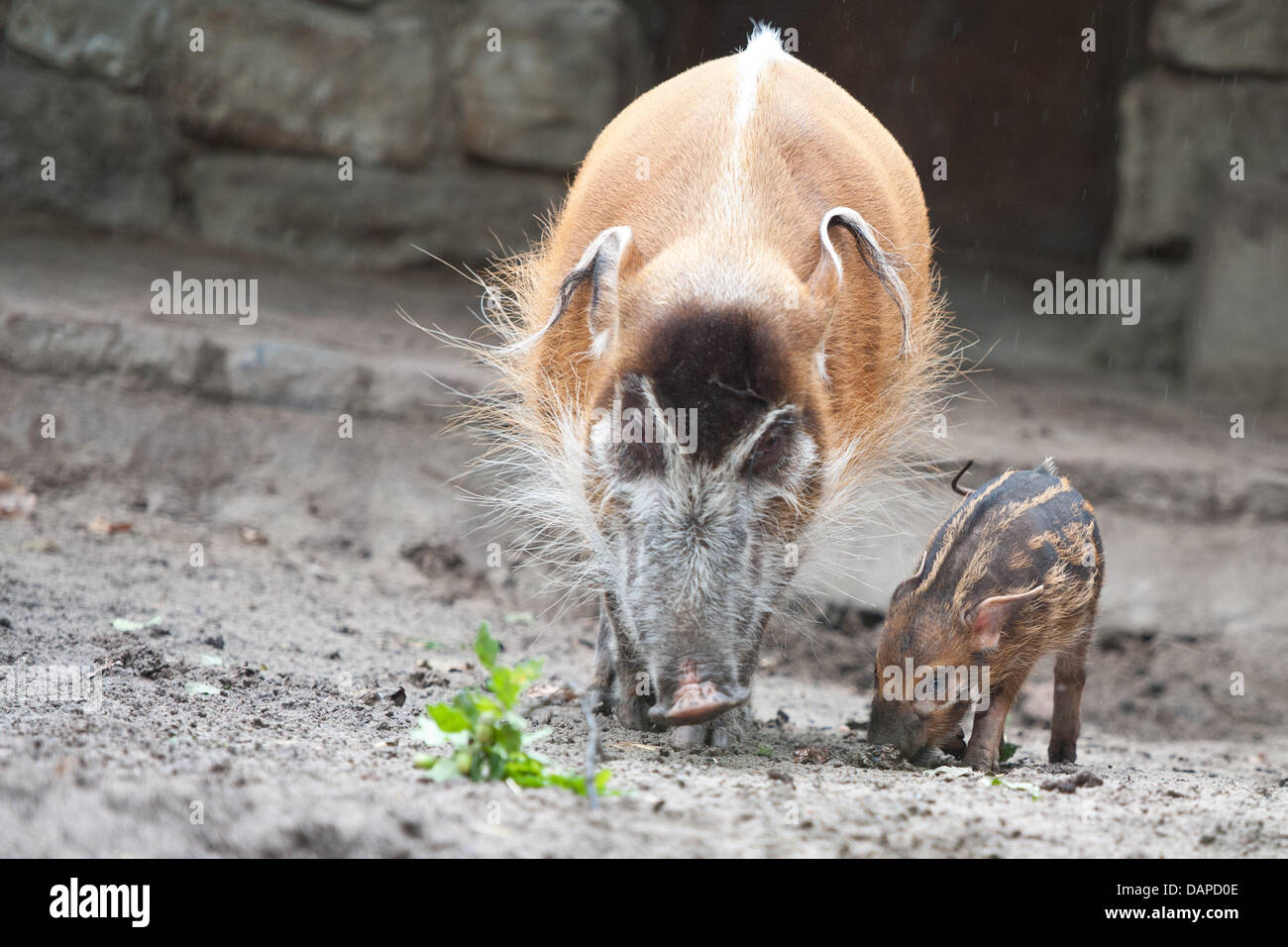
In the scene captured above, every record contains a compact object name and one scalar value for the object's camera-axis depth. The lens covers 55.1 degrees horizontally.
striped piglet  3.62
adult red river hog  3.27
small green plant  2.62
